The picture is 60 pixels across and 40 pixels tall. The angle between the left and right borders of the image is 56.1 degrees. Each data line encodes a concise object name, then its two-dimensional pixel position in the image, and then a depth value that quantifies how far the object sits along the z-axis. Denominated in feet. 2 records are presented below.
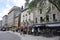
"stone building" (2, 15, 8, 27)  137.91
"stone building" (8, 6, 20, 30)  103.50
